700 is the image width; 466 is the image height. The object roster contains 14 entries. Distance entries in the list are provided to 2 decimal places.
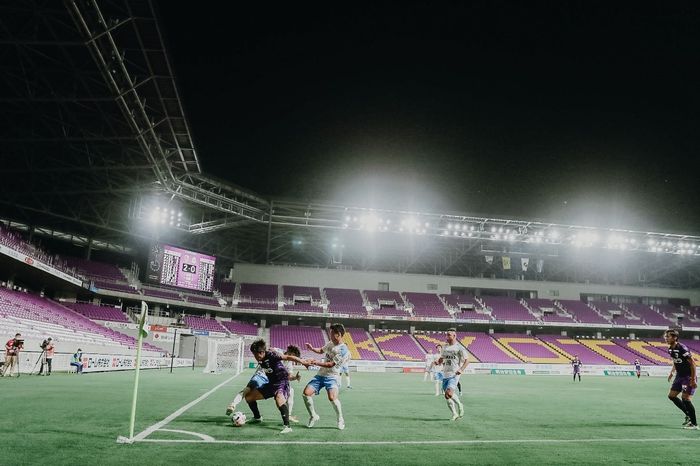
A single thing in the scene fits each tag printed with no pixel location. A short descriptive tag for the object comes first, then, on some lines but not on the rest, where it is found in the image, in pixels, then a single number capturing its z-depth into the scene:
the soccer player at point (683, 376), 9.91
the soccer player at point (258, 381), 8.99
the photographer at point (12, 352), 19.12
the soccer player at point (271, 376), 8.62
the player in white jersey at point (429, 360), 25.12
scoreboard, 40.16
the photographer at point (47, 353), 21.36
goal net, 29.82
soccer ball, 8.38
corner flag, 6.65
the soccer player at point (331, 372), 8.58
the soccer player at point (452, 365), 10.29
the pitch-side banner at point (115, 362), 26.11
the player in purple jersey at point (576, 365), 33.44
